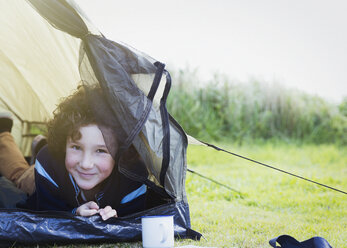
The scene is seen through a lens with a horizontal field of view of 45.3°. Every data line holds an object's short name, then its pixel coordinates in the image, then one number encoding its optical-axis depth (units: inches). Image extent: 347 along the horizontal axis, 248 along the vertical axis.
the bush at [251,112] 246.5
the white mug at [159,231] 60.1
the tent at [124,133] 64.4
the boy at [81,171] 70.2
